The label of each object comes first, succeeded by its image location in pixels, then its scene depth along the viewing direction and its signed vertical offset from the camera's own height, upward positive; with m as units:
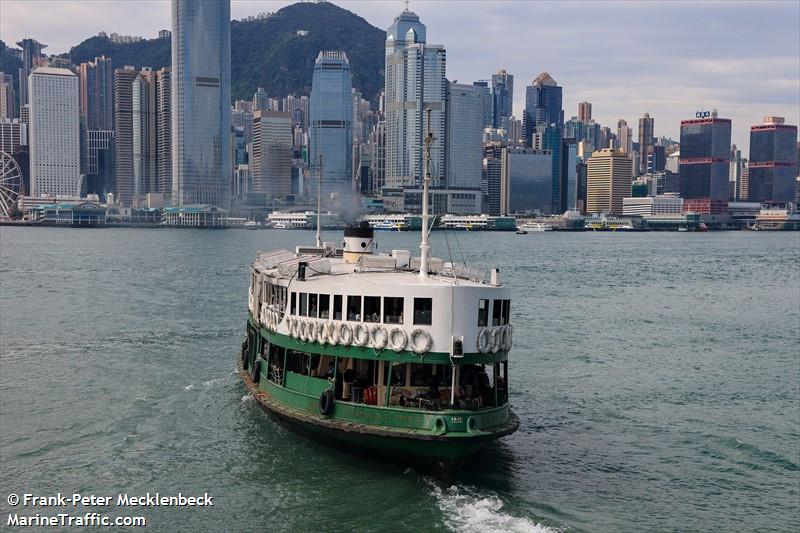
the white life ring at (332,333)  21.17 -3.19
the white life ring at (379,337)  20.44 -3.16
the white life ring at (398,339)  20.27 -3.18
